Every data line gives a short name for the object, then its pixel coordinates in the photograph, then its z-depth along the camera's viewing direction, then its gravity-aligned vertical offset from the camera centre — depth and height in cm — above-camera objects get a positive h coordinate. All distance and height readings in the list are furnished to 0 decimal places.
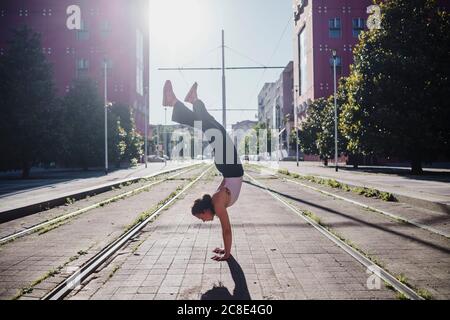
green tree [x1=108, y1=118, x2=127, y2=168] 3828 +142
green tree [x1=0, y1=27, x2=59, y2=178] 2555 +352
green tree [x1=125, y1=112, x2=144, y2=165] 4391 +102
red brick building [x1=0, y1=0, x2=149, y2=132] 5712 +1973
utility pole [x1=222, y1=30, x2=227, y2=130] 2872 +502
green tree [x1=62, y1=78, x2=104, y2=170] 3641 +314
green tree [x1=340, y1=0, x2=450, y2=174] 2084 +407
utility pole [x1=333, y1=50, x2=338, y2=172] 2784 +316
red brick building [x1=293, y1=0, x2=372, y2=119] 5178 +1720
